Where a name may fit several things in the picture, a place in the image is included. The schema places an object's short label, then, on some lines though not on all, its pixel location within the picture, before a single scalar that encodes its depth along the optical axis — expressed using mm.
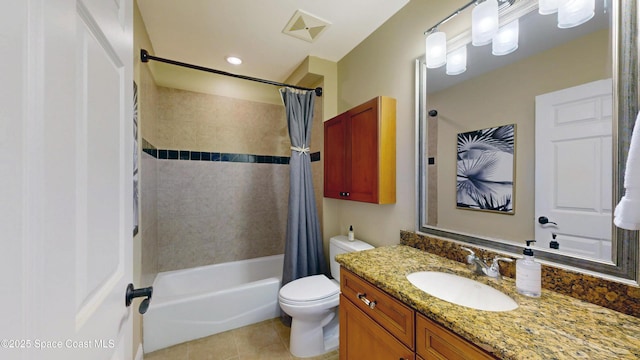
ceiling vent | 1626
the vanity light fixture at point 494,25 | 877
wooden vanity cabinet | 738
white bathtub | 1705
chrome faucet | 1021
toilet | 1569
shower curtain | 2047
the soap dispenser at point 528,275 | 860
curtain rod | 1655
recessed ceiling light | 2178
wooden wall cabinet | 1584
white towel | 609
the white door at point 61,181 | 297
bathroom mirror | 778
